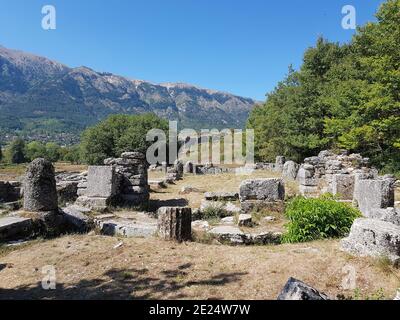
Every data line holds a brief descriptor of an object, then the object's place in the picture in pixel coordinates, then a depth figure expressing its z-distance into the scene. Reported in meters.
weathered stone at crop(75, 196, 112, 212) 12.98
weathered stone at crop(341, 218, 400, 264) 5.80
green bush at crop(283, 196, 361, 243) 7.86
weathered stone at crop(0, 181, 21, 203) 15.21
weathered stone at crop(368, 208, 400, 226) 7.62
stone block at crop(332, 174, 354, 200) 13.31
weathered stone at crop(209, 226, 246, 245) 8.31
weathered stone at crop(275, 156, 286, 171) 31.58
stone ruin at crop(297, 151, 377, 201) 16.33
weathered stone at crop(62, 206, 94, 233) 9.66
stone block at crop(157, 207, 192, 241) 7.88
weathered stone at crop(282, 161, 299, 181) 22.79
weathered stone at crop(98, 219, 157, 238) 8.95
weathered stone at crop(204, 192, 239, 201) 14.49
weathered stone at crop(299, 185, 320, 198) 15.77
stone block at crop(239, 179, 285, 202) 12.11
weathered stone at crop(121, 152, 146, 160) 15.24
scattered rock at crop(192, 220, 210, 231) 9.83
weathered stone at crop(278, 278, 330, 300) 3.65
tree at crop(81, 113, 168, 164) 52.31
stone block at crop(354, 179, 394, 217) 9.91
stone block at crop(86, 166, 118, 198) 13.49
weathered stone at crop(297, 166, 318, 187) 17.16
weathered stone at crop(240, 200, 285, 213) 11.95
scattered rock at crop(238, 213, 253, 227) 10.34
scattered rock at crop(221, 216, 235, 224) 11.00
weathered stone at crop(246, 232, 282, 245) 8.33
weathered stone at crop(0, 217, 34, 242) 8.27
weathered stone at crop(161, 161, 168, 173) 35.42
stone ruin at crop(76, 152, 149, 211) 13.33
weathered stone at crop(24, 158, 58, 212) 9.36
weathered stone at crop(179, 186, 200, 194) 18.41
